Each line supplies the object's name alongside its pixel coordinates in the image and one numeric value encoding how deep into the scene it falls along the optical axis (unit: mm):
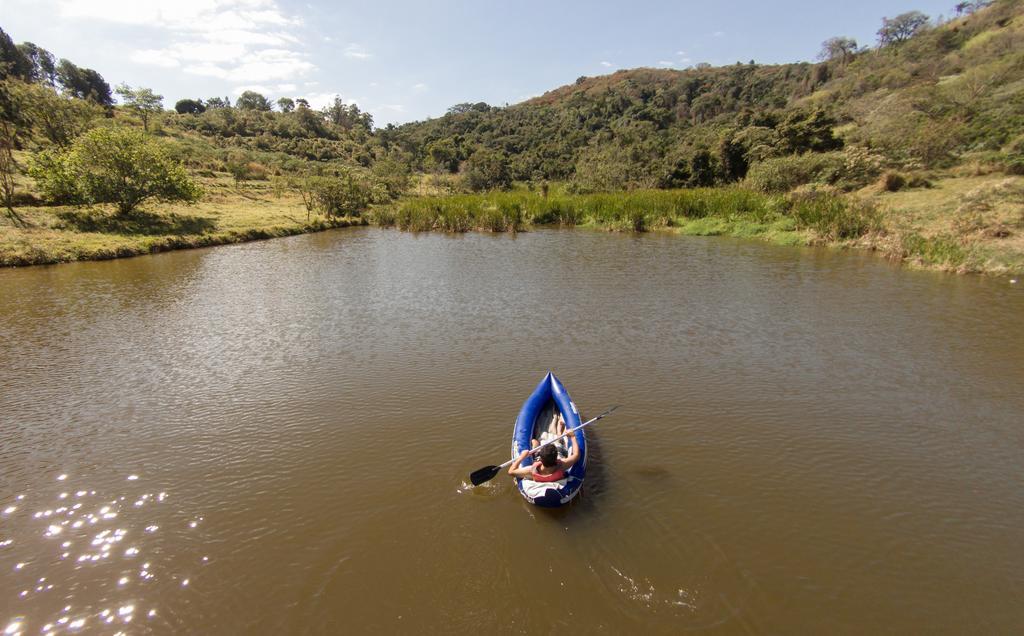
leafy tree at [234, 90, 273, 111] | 99288
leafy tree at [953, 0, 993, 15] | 63528
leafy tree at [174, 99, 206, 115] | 85750
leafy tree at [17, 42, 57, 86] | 66438
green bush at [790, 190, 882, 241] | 21156
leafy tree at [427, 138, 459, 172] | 66188
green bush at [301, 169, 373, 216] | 33062
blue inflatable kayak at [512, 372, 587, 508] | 5586
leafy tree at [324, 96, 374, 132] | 96750
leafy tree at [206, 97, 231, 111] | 91000
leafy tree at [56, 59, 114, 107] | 64938
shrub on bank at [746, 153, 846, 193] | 28919
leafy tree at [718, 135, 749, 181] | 38125
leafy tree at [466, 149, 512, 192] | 51938
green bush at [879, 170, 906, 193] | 24875
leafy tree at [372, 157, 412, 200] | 44531
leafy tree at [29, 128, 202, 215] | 23578
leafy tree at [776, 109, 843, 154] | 34469
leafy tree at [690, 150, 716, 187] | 39188
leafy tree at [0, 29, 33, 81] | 57500
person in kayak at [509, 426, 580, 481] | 5613
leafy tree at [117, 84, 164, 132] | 53000
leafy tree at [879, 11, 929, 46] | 74625
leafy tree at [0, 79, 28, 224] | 24500
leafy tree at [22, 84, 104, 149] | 32469
